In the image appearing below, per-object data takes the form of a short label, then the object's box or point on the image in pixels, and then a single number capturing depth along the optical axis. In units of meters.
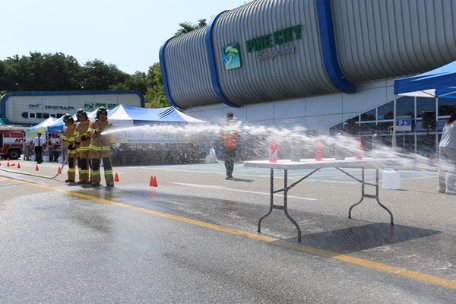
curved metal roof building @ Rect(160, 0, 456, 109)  21.11
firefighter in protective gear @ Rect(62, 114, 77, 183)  12.48
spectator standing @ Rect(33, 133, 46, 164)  26.19
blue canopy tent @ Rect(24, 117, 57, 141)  28.40
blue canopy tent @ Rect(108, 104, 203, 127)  20.30
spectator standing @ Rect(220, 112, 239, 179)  13.41
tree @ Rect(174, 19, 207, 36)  68.25
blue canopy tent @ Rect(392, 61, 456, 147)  9.31
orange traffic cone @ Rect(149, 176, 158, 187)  11.41
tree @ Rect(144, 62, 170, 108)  64.66
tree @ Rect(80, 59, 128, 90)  100.56
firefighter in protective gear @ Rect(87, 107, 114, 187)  11.40
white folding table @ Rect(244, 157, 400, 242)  5.09
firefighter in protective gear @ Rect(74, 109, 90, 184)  11.98
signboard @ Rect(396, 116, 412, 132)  22.45
